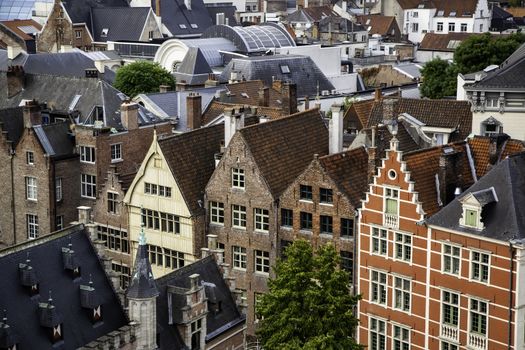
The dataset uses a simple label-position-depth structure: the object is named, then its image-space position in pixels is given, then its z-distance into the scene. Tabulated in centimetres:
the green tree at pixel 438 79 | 10375
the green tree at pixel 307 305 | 4594
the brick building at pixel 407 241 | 5188
